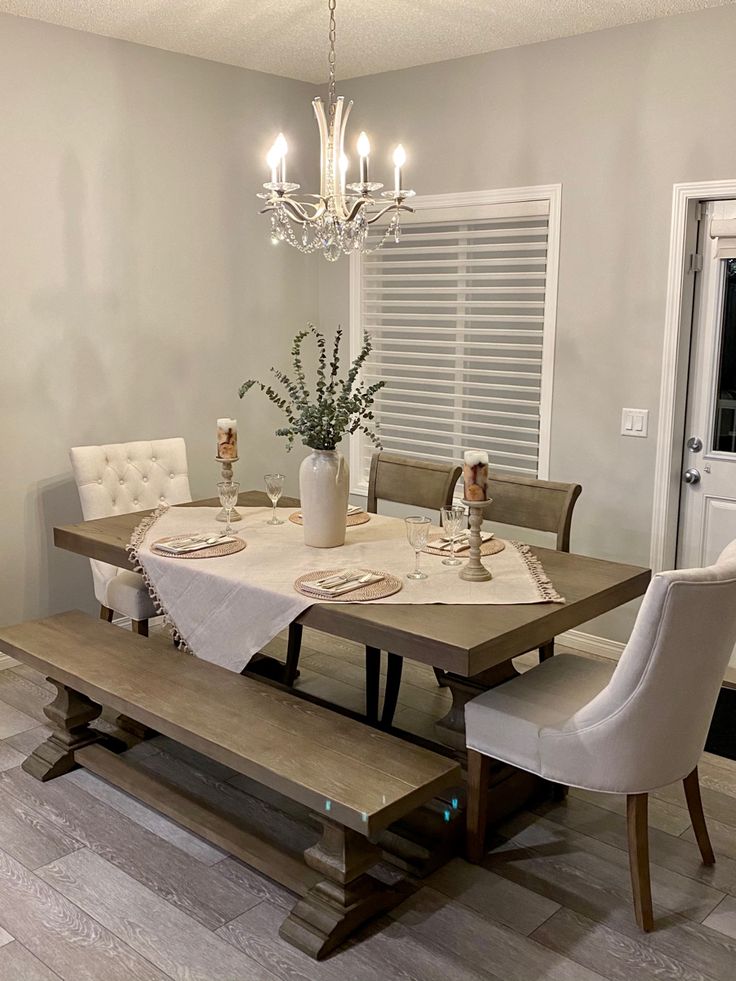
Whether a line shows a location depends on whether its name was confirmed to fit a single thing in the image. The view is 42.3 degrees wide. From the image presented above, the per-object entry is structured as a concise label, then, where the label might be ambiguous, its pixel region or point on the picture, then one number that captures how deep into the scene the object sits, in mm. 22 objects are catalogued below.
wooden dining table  2412
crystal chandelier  3113
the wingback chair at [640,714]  2242
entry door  3918
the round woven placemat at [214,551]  3143
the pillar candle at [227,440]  3598
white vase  3166
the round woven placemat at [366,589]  2701
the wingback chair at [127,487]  3828
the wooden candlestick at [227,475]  3624
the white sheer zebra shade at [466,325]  4434
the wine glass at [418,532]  2863
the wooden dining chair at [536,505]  3463
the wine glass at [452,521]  3041
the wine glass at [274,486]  3426
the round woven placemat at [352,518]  3613
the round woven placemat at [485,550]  3188
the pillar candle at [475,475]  2789
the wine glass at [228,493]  3541
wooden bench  2324
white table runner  2775
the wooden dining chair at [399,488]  3664
